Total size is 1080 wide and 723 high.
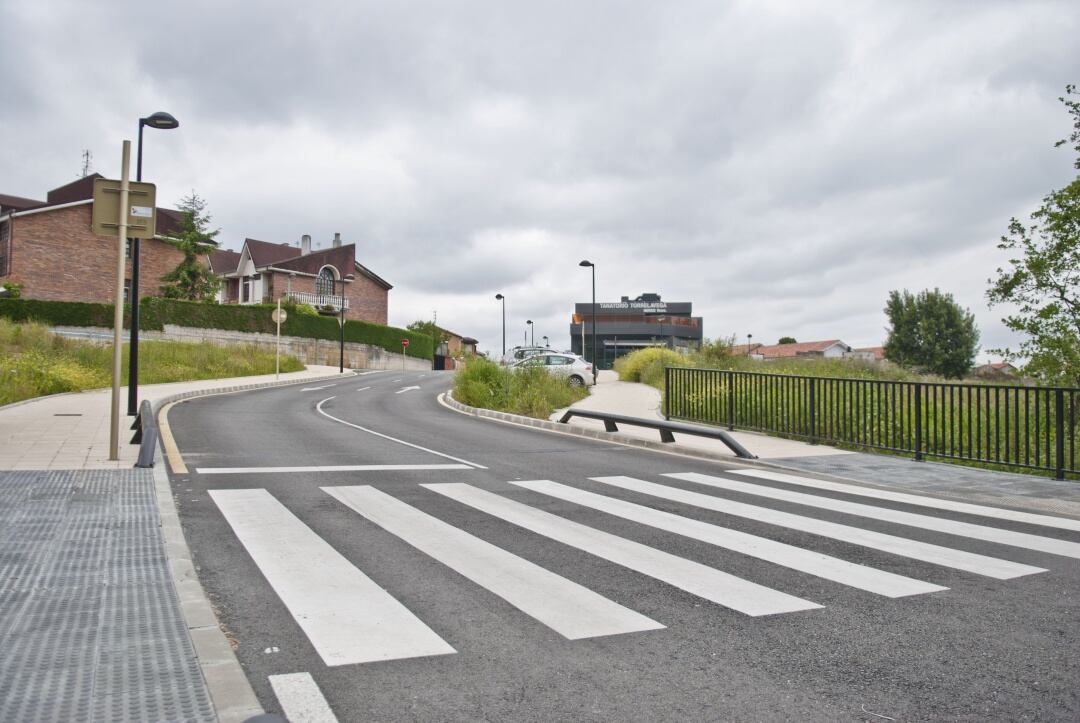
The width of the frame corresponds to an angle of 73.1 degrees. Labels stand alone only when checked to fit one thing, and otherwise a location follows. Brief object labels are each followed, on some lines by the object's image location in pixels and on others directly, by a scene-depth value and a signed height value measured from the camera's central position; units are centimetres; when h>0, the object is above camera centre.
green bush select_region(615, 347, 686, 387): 2853 +85
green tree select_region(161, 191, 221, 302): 4762 +726
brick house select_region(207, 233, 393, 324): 5544 +817
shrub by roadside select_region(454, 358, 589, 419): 1947 -23
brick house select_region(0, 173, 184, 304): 4297 +751
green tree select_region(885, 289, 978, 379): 5831 +418
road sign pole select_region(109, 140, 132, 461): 875 +87
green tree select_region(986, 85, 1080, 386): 1712 +280
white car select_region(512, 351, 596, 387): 2709 +59
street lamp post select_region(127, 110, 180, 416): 1483 +223
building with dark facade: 9862 +742
